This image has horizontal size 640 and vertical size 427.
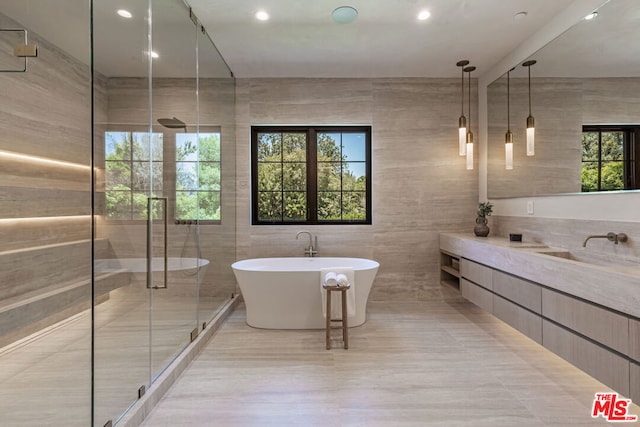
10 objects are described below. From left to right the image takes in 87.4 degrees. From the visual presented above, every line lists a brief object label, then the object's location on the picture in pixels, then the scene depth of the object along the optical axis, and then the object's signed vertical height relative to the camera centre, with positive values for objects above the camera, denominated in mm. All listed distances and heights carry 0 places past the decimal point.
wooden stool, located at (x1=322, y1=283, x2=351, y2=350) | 2766 -791
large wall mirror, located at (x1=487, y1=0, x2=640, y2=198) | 2178 +818
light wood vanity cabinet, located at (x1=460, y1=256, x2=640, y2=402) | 1622 -674
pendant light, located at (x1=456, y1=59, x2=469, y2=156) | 3668 +910
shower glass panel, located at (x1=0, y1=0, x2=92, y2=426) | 1875 +9
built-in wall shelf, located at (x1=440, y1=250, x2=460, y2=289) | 3711 -610
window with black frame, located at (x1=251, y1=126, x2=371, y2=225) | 4059 +499
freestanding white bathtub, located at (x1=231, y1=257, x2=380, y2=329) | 3100 -771
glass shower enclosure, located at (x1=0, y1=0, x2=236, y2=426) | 1637 +64
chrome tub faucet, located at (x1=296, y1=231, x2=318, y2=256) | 3895 -352
